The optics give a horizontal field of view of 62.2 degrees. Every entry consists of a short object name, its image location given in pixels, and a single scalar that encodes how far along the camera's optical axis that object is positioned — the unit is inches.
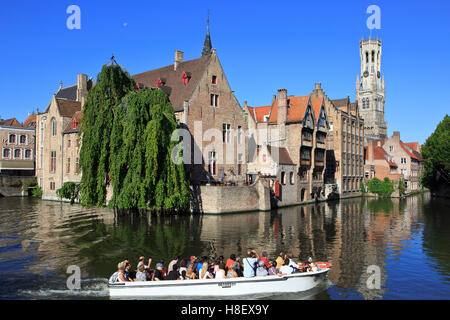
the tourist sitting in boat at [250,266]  598.5
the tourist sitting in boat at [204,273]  583.5
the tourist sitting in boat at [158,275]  579.2
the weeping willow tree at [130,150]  1188.5
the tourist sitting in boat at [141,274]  575.2
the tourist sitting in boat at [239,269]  609.9
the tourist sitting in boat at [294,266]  616.6
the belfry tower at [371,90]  5615.2
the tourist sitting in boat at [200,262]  620.3
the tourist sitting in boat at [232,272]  585.3
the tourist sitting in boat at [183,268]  593.4
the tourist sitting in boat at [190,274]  582.2
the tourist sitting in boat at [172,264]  610.8
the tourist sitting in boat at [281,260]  633.6
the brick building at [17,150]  2406.5
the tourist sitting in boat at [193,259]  639.5
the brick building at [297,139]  1878.7
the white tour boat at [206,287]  558.9
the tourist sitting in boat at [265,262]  629.0
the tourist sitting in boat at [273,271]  603.8
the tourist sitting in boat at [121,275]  566.7
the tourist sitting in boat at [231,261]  627.0
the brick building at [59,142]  1915.6
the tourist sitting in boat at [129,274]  577.6
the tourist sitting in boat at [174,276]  579.8
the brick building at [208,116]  1604.3
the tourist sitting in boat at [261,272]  601.0
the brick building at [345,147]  2501.2
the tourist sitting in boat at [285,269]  601.6
